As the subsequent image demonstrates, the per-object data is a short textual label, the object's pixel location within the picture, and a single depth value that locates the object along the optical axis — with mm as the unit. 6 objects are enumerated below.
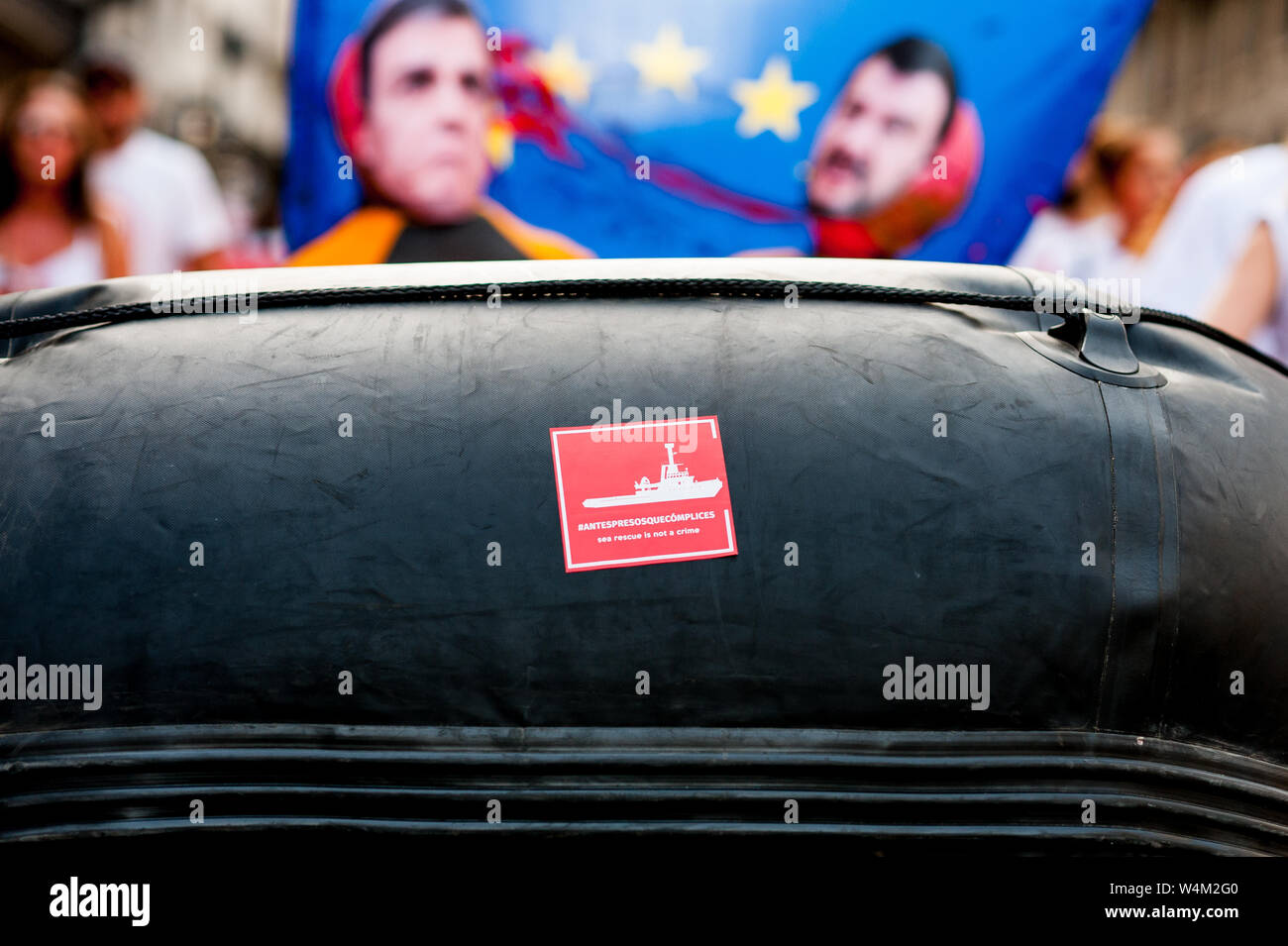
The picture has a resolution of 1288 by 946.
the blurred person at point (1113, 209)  3430
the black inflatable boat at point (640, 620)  1118
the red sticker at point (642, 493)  1132
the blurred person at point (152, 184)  3326
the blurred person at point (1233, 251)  3104
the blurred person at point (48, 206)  3074
